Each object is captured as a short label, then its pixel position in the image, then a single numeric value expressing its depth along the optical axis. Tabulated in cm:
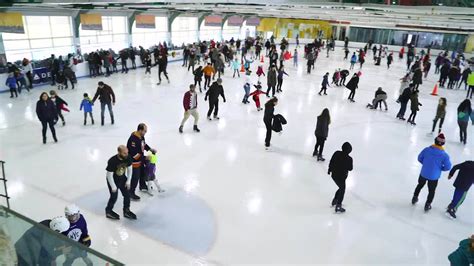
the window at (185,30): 3006
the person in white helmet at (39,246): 281
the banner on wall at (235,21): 2957
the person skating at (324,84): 1419
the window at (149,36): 2667
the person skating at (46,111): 779
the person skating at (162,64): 1523
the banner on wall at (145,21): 2156
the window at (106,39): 2322
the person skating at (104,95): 923
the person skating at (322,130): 746
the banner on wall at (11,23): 1299
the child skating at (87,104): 951
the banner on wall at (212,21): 2738
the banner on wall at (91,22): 1770
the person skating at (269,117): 802
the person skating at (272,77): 1280
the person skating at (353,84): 1336
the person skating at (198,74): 1338
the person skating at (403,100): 1109
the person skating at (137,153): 559
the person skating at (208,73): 1428
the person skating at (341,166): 555
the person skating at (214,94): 1001
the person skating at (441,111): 941
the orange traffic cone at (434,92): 1581
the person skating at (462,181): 561
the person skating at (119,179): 487
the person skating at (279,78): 1404
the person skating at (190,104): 881
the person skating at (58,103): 901
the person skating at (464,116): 907
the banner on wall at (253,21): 3234
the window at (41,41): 2053
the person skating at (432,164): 571
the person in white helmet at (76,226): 357
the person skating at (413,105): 1058
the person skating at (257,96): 1114
